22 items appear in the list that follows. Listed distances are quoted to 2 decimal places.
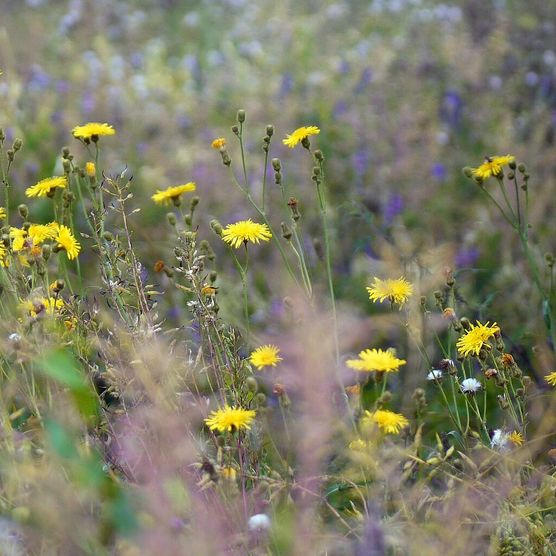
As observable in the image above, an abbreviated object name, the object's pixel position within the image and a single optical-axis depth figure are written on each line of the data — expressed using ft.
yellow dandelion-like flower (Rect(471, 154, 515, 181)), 8.28
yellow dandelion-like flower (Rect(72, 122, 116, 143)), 8.15
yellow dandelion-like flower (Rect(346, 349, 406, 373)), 7.61
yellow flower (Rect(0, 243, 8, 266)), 7.87
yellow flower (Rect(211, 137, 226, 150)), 8.23
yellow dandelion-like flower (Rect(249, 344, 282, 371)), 7.90
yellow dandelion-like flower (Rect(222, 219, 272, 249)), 8.04
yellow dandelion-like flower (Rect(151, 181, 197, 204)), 8.19
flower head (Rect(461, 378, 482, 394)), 7.97
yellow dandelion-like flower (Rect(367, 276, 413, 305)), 7.99
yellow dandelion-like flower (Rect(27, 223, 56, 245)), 8.02
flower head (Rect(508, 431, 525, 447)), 7.86
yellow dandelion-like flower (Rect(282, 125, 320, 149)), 8.16
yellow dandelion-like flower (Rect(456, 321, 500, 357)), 7.89
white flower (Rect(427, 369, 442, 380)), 7.90
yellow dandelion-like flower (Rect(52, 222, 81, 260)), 7.99
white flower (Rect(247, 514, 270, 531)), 7.46
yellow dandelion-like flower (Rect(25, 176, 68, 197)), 8.09
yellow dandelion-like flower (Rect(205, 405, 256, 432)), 7.60
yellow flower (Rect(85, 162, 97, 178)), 8.19
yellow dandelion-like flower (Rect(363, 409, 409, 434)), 7.61
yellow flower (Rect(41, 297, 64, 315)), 7.73
